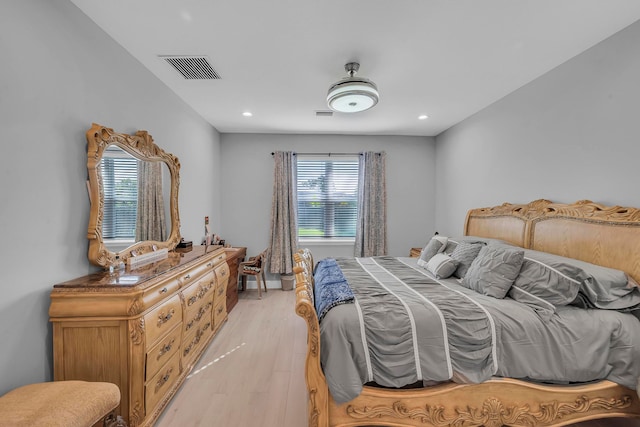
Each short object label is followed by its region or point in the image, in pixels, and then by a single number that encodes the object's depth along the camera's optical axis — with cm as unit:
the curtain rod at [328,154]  470
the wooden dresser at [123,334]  157
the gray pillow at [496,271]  203
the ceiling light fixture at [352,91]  239
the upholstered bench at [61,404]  110
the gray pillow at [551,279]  179
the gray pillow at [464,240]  269
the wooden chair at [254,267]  411
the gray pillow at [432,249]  305
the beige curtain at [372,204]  468
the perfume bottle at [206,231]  373
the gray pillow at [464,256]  255
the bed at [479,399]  160
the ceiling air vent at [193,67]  234
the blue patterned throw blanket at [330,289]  180
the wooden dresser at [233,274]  372
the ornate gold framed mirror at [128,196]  185
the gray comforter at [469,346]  160
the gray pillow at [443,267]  257
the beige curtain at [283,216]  461
